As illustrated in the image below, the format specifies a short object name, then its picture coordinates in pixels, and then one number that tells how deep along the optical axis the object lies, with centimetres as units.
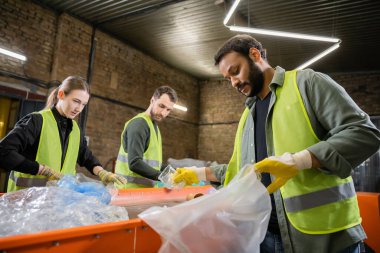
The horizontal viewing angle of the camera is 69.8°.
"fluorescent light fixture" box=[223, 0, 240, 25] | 352
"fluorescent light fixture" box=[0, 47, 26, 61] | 502
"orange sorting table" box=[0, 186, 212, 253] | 81
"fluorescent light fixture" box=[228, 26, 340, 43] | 408
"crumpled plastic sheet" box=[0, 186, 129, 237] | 102
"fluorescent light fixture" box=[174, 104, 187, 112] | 907
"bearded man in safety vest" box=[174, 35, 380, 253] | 103
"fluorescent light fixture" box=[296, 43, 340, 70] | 471
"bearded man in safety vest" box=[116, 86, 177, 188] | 259
